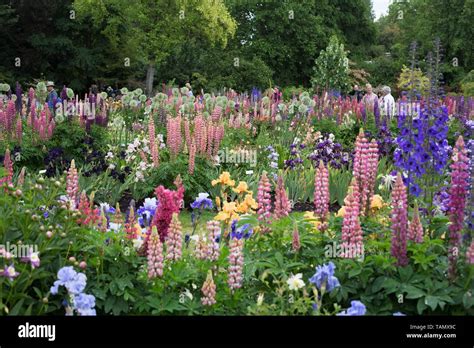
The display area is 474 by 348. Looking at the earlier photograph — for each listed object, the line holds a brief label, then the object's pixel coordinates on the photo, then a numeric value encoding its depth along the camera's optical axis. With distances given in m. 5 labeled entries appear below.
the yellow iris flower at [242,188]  5.07
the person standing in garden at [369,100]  12.95
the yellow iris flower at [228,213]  4.73
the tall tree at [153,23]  31.06
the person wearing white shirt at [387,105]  11.89
